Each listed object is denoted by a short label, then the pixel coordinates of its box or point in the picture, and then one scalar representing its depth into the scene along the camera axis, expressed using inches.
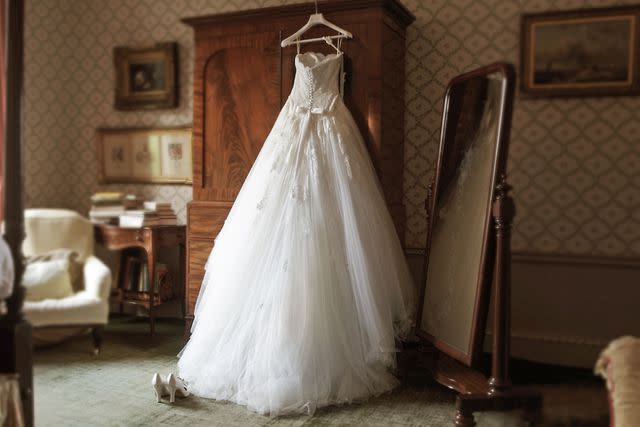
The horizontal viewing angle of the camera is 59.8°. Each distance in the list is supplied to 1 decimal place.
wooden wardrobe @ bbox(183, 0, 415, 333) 106.4
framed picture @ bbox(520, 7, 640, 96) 106.8
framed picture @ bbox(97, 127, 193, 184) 138.3
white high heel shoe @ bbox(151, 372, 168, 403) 90.6
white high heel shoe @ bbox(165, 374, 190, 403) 90.6
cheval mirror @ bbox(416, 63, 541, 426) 81.1
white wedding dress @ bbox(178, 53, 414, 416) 91.2
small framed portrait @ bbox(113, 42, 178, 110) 138.3
